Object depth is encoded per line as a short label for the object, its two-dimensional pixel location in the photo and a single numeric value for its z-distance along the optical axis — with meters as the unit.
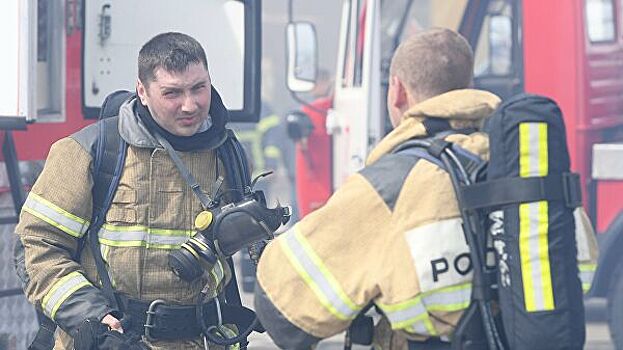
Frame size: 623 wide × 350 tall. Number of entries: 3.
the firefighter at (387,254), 5.25
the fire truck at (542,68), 13.76
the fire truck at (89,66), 9.88
